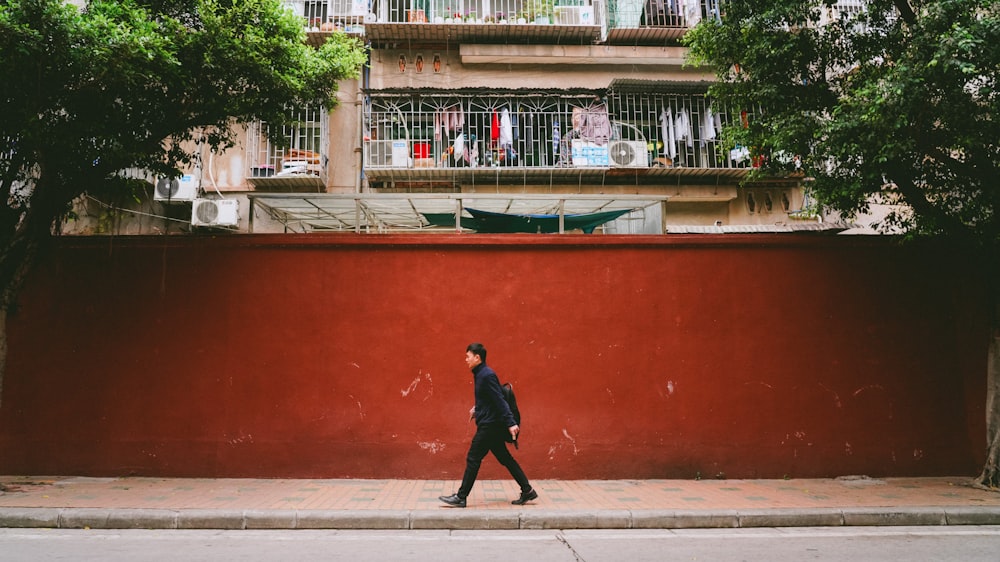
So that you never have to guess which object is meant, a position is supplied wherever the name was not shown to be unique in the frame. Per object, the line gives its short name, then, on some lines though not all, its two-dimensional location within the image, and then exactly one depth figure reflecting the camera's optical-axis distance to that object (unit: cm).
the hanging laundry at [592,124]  1315
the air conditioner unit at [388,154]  1304
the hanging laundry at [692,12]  1384
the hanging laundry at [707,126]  1335
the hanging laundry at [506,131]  1296
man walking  636
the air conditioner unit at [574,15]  1392
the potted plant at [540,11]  1385
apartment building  1305
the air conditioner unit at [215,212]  1181
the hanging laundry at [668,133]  1344
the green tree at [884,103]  667
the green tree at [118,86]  649
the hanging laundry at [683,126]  1340
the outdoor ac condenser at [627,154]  1309
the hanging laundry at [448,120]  1323
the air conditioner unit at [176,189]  1245
